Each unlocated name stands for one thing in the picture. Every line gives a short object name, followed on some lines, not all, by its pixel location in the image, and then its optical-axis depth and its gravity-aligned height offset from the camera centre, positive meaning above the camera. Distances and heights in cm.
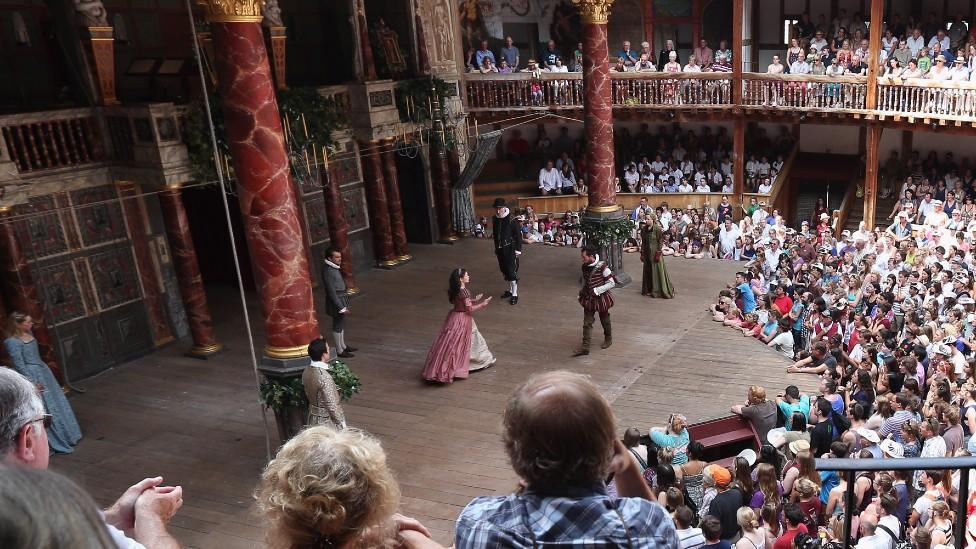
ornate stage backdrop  1012 -240
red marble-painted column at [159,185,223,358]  1097 -280
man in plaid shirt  184 -100
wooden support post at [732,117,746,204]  1808 -311
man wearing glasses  190 -95
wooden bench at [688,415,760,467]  794 -389
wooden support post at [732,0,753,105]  1734 -85
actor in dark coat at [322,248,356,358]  972 -267
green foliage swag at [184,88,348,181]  1021 -82
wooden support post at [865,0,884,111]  1569 -104
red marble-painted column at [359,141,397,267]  1380 -259
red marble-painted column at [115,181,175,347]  1107 -261
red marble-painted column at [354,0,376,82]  1361 -6
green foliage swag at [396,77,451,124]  1378 -82
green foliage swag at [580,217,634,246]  1236 -294
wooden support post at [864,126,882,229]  1658 -340
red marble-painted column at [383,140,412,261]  1423 -264
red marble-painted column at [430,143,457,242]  1555 -277
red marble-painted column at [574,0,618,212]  1204 -123
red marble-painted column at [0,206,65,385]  930 -214
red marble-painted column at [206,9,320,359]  680 -97
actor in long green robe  1161 -332
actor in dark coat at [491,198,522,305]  1191 -287
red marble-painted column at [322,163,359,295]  1304 -258
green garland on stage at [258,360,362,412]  730 -278
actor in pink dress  938 -330
